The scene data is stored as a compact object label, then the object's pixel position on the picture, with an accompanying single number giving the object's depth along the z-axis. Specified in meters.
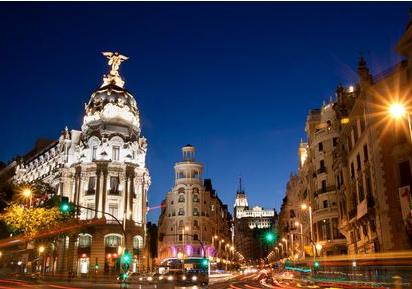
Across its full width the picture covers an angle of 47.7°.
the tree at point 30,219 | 42.41
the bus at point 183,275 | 41.88
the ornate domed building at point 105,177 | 75.08
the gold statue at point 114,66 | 86.94
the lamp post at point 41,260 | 81.62
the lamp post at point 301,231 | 77.59
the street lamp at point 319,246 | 55.88
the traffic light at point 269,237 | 59.17
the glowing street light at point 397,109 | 20.41
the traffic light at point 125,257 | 39.81
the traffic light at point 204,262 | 53.46
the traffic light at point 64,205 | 29.56
